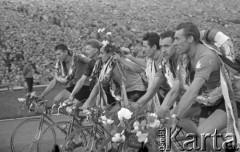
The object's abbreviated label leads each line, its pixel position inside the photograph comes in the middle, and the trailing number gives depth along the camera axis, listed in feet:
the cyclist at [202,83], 17.69
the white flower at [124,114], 16.37
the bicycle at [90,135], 20.71
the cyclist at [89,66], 28.19
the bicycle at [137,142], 16.43
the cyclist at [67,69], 30.53
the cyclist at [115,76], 25.75
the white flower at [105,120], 17.09
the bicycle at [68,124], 27.25
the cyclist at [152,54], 25.58
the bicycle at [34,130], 27.86
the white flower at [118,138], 16.30
